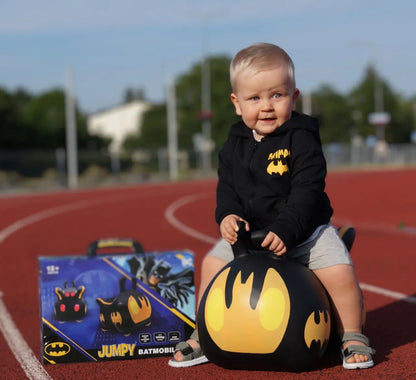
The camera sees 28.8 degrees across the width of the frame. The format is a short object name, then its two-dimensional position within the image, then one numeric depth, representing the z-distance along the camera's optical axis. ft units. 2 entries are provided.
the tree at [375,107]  325.83
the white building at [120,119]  414.72
